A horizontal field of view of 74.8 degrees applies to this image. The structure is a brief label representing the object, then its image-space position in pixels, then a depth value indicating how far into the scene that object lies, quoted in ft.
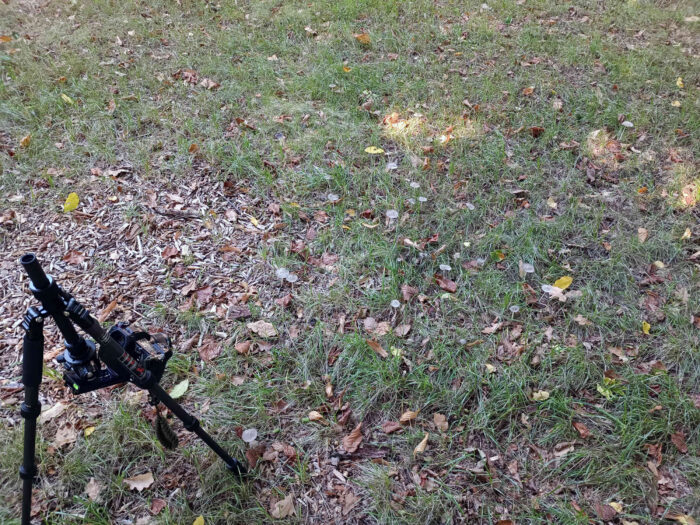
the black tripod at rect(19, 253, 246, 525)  4.16
